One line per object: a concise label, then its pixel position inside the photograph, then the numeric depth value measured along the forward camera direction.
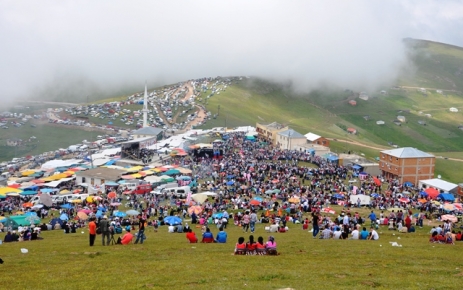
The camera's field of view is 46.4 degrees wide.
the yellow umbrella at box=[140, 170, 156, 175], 58.09
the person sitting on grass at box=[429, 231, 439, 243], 24.60
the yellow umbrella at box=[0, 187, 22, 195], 49.52
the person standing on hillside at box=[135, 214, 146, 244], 22.66
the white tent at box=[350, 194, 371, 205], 46.34
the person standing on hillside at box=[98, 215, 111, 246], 22.41
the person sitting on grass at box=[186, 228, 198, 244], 23.58
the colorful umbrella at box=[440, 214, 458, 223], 35.33
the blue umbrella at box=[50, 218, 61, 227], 34.50
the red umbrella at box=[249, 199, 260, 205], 42.56
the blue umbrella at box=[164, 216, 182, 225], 31.92
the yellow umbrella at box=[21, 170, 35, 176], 65.05
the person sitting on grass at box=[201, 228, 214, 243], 23.55
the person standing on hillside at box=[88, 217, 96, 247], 22.19
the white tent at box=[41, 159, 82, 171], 67.44
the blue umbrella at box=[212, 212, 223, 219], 35.16
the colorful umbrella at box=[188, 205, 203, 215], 37.47
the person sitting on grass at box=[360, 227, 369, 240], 25.89
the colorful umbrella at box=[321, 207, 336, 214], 40.69
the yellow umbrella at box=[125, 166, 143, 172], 60.63
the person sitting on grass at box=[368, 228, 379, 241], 25.69
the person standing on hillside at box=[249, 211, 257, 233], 28.70
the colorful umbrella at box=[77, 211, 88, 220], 36.66
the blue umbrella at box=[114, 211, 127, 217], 37.19
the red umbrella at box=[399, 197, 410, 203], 47.78
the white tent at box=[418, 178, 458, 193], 68.25
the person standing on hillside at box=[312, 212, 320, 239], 25.59
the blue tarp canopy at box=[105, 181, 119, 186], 53.84
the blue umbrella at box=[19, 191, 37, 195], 50.39
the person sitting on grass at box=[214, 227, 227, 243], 23.50
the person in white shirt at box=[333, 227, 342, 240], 25.73
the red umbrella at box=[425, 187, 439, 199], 53.84
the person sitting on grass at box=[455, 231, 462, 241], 25.39
